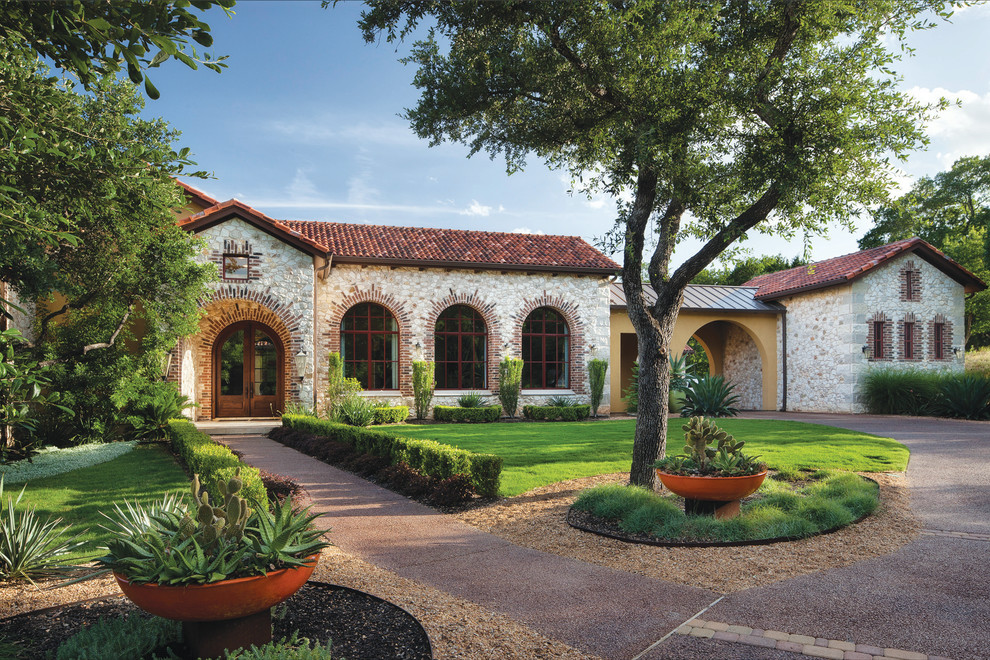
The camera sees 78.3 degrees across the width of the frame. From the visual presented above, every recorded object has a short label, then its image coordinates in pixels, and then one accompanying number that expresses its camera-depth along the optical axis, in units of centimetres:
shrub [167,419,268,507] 490
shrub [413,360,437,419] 1678
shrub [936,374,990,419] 1591
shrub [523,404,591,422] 1723
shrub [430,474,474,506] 700
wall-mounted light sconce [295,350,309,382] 1471
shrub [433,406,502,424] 1658
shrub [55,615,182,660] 288
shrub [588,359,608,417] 1836
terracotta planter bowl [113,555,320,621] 274
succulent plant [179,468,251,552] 292
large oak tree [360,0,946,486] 612
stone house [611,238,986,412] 1830
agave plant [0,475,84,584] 436
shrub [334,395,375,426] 1416
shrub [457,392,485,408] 1714
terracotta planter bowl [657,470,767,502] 559
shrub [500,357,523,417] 1764
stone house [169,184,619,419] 1470
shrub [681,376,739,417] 1672
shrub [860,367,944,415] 1728
